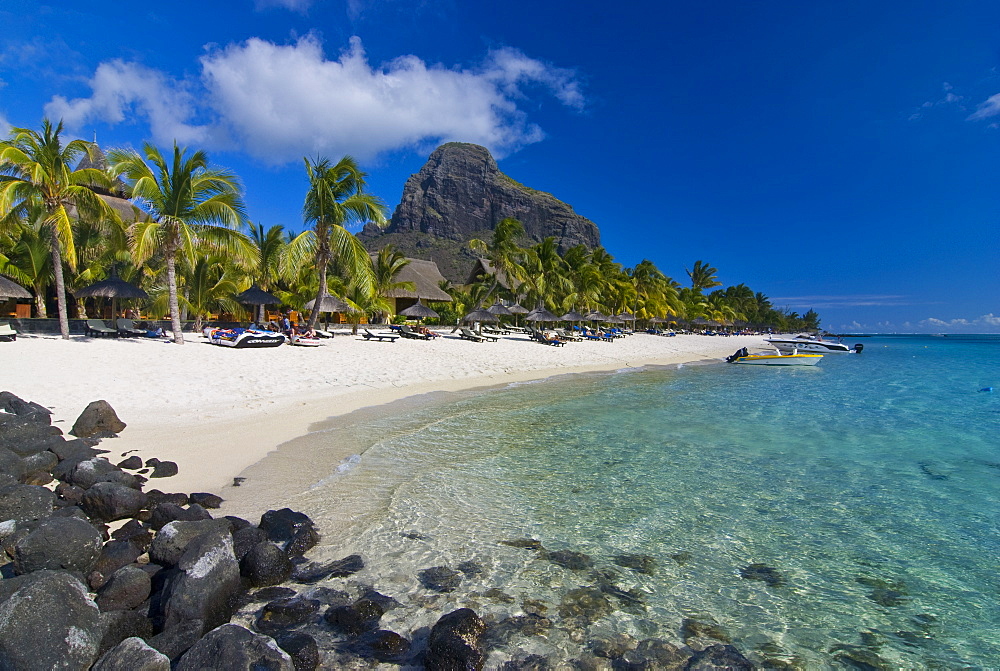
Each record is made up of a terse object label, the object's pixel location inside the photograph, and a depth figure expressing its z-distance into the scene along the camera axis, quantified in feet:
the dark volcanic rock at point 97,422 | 21.16
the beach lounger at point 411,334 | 70.59
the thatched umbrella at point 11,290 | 48.21
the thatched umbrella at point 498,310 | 87.81
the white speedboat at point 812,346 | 94.87
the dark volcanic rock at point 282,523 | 13.35
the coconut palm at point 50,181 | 42.88
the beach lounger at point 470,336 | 76.89
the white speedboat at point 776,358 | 86.53
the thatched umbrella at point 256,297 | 62.03
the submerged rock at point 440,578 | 11.66
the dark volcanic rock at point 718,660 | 9.45
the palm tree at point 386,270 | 92.12
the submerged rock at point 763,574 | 12.79
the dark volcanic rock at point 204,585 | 9.41
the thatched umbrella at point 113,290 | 52.19
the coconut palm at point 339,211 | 57.36
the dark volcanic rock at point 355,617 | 9.93
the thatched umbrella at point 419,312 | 76.89
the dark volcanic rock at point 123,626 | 8.84
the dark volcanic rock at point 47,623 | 7.83
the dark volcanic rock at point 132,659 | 7.75
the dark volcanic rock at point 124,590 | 9.84
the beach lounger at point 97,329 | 51.67
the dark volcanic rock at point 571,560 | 13.08
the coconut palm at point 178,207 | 46.14
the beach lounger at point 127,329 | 52.32
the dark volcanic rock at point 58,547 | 10.44
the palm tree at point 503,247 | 88.89
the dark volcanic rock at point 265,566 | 11.20
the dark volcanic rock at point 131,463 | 17.72
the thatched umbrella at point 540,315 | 97.35
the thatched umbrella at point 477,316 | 85.71
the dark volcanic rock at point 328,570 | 11.66
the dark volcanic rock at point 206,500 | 15.05
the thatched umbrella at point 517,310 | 95.56
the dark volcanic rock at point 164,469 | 17.29
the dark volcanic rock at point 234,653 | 7.86
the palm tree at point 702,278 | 211.00
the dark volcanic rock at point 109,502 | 13.76
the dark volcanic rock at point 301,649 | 8.63
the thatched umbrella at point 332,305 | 66.23
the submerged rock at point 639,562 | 13.04
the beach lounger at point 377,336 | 66.18
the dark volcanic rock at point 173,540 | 11.17
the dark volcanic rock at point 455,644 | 8.79
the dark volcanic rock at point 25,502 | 12.57
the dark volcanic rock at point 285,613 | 9.78
